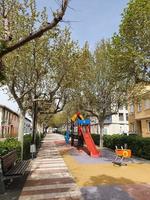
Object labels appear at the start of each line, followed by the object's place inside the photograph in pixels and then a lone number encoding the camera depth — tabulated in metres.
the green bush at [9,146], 7.11
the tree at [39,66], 9.11
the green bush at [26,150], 9.61
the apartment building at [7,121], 32.47
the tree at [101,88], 13.50
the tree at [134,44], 7.47
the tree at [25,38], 3.10
